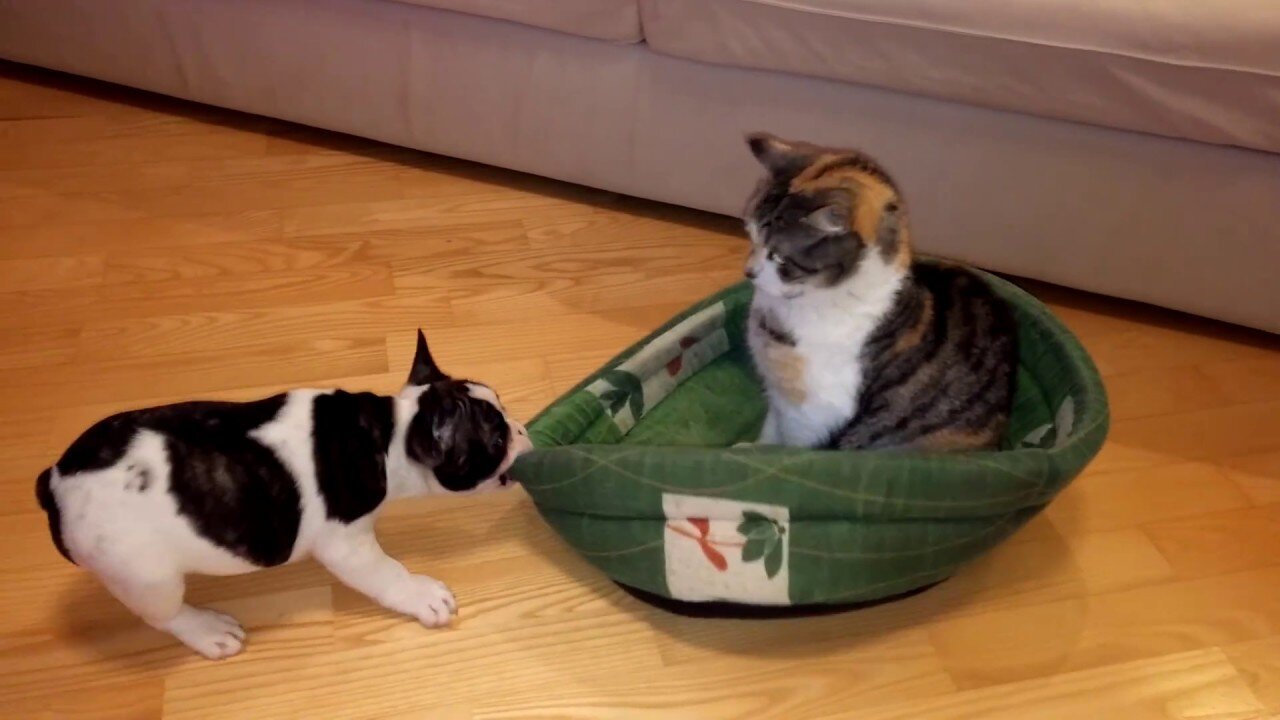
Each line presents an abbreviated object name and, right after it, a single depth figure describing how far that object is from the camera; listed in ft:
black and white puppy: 3.43
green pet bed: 3.67
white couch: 4.50
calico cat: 3.87
